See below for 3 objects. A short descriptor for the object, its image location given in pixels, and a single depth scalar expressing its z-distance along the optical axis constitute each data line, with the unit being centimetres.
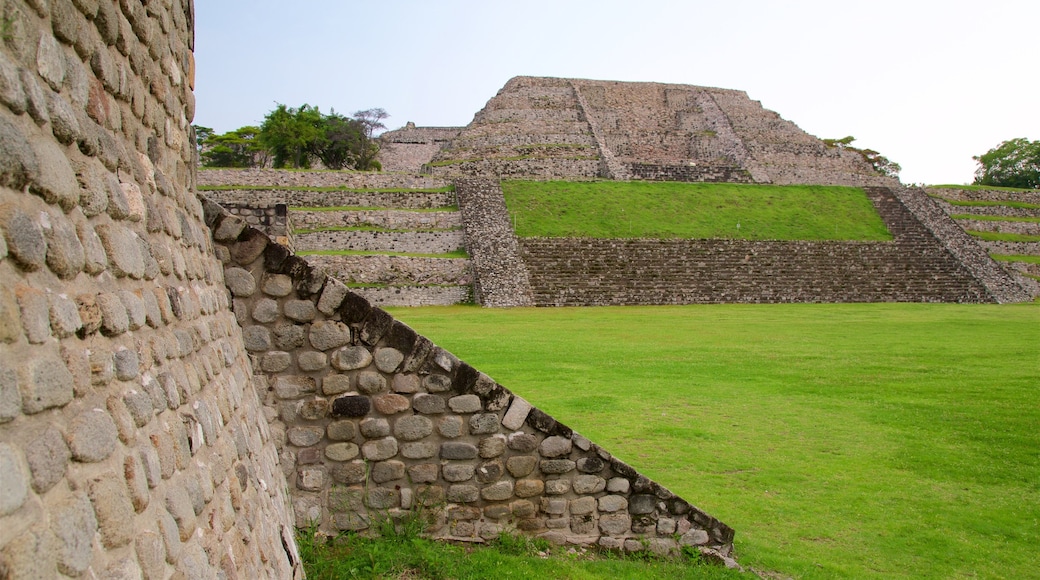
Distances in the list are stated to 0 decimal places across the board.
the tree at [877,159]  6028
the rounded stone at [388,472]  465
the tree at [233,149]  4716
